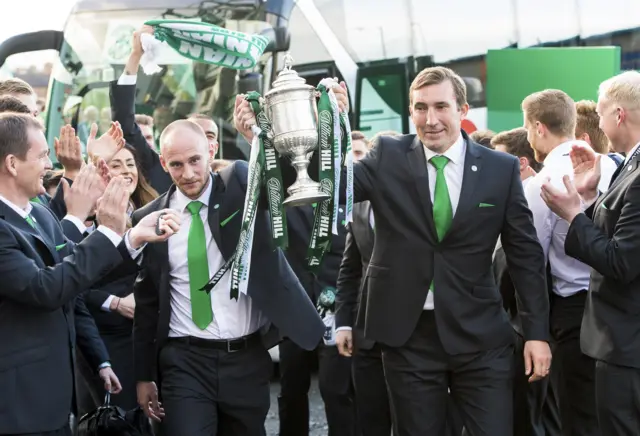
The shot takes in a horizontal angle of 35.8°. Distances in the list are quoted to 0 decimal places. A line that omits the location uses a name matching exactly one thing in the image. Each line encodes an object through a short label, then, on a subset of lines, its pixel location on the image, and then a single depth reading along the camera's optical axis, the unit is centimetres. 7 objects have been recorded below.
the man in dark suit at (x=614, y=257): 443
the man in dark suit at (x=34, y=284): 396
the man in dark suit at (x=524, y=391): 580
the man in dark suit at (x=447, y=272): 463
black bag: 487
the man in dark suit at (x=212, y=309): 481
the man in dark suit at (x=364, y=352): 570
